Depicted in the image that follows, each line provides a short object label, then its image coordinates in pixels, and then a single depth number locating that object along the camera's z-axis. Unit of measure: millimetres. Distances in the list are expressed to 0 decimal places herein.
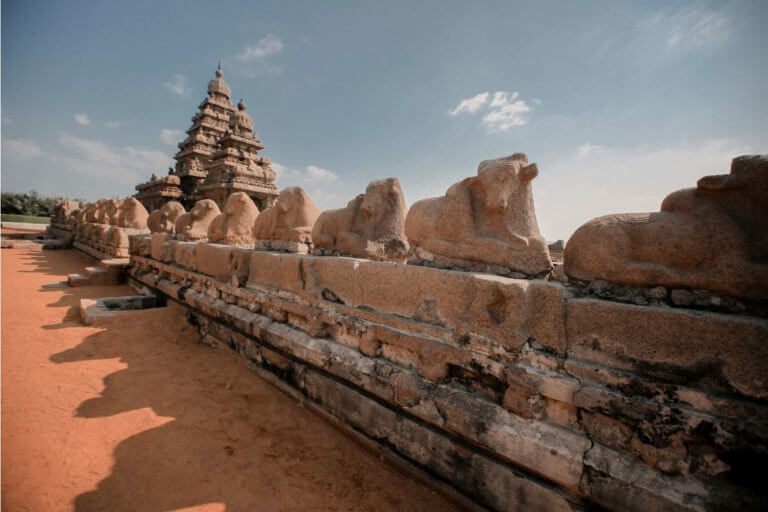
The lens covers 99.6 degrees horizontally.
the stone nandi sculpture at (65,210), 18109
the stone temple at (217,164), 15453
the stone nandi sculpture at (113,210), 11195
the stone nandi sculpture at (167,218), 7594
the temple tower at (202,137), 18734
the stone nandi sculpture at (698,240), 1324
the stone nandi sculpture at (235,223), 4863
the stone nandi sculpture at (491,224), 2035
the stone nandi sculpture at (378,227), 2967
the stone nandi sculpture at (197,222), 5812
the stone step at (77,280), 6730
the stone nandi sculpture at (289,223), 3785
